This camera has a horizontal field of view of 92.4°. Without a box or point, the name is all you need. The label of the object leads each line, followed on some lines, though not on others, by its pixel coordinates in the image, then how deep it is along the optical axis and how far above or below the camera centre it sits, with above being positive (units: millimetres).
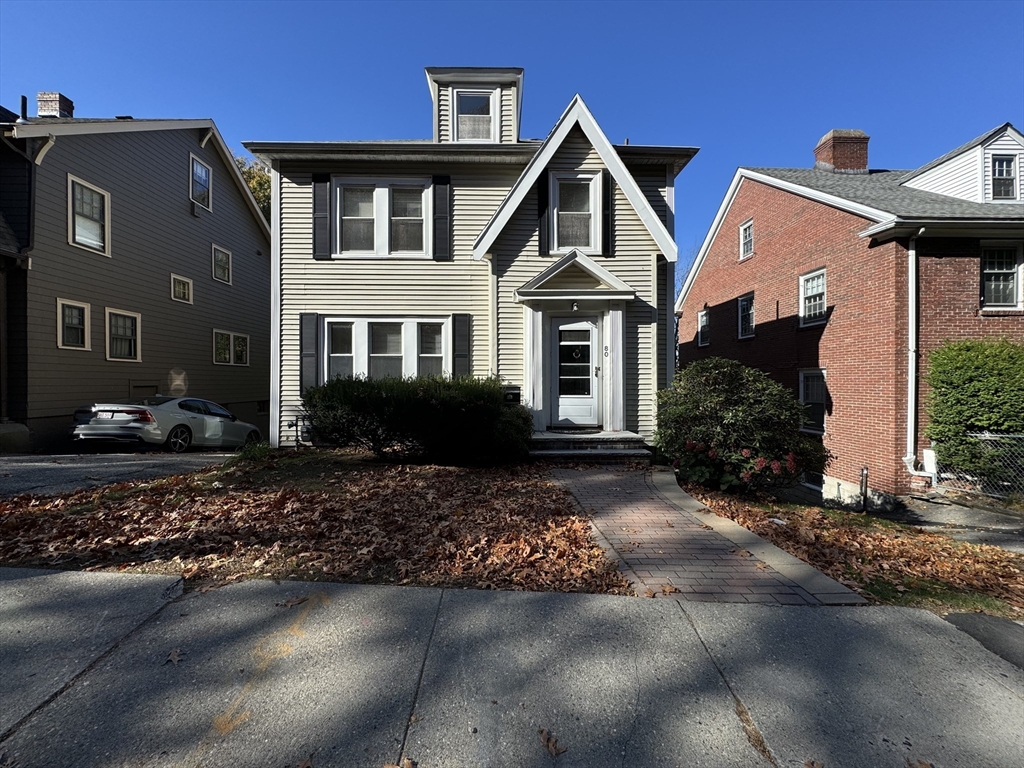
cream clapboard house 9555 +2239
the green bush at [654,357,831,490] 6852 -768
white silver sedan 10203 -1038
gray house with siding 10836 +2989
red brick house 10727 +2369
